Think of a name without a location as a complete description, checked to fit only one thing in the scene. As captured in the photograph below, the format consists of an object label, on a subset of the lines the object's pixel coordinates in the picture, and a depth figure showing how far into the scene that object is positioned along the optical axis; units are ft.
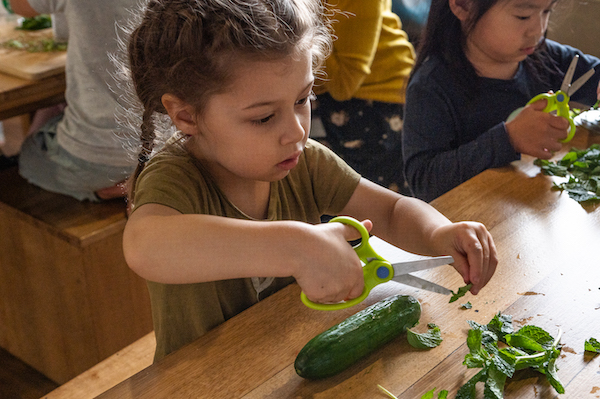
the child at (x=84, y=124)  6.60
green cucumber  2.78
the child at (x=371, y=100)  7.13
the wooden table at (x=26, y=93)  6.73
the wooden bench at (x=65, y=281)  6.85
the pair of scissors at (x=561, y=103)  4.99
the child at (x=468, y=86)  5.28
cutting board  7.03
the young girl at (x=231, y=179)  2.89
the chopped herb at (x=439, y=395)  2.67
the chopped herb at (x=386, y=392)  2.73
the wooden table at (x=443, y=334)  2.79
